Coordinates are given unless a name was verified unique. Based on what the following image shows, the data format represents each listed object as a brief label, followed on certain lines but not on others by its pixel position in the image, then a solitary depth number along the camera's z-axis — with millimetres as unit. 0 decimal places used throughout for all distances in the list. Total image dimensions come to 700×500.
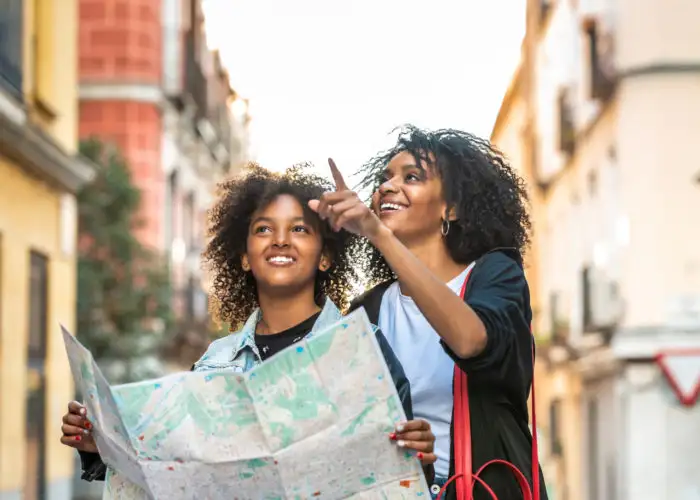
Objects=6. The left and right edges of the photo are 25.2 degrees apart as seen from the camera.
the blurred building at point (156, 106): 24578
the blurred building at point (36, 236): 12750
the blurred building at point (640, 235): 20391
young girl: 3668
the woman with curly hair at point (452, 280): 3283
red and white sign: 19688
